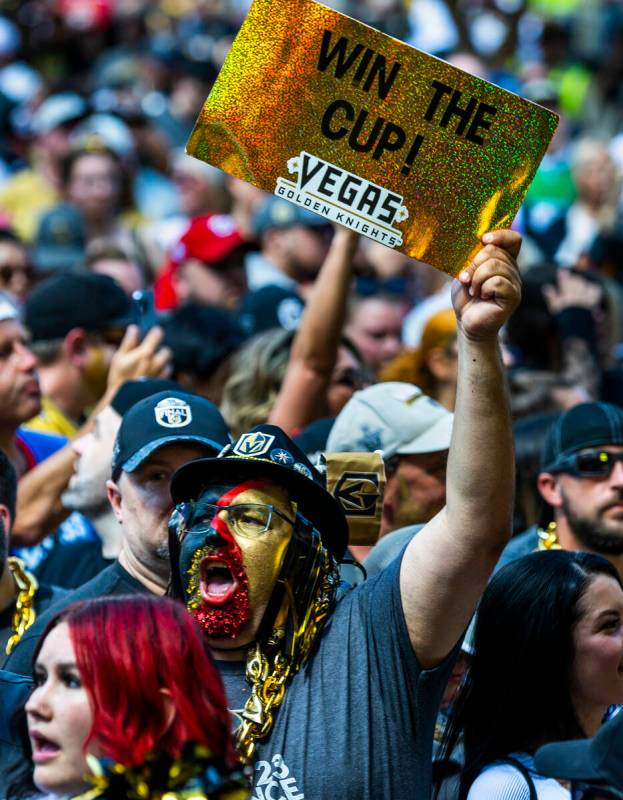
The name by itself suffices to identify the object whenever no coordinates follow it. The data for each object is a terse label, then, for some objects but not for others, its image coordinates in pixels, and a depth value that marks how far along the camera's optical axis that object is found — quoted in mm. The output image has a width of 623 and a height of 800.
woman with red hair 5508
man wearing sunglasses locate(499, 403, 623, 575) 10086
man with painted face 6344
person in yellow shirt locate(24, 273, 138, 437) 12531
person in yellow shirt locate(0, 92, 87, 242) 21875
